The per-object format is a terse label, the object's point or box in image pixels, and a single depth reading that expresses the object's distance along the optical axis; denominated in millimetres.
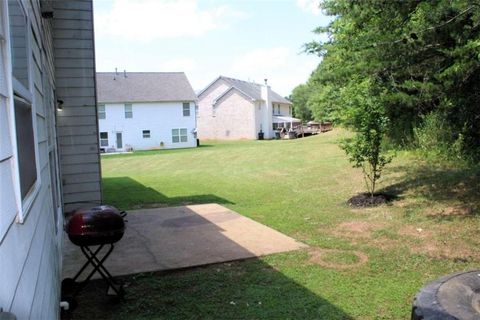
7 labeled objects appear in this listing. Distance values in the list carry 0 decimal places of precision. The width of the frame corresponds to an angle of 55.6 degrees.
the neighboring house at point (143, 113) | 37000
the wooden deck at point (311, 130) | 44403
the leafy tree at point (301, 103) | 78562
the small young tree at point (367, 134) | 8570
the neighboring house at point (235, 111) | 46531
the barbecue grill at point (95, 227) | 4027
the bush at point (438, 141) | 9164
